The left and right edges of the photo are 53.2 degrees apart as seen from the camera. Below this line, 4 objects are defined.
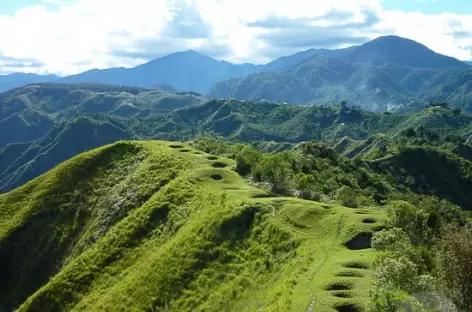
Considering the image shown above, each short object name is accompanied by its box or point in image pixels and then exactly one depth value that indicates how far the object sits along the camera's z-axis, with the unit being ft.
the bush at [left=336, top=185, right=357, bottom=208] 313.79
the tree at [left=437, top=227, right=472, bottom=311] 109.70
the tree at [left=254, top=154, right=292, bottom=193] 321.52
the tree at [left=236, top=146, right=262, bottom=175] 361.71
